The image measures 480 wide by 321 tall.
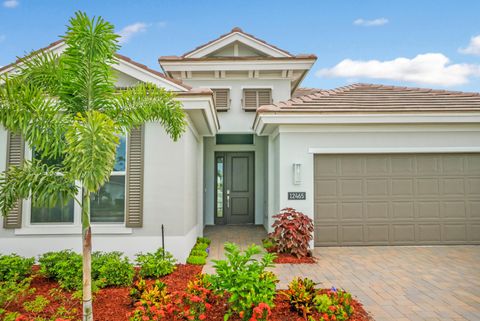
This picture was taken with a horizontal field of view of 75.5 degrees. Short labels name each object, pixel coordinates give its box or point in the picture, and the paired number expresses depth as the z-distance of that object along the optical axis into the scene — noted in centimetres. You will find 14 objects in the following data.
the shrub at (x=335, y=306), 352
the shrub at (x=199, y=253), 659
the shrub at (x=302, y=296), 364
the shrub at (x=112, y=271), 468
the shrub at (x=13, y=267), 477
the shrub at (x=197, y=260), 606
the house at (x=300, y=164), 607
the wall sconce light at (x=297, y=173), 732
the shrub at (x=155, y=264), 510
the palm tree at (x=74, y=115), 297
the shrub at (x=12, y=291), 385
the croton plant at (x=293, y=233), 659
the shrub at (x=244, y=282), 338
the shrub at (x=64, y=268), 456
